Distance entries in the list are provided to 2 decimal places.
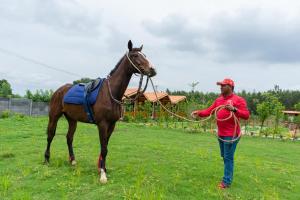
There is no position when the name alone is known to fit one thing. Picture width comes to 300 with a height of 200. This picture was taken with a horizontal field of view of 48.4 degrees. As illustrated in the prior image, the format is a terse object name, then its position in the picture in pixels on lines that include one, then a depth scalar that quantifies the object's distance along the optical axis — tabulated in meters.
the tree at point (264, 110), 22.03
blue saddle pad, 6.54
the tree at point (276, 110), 22.00
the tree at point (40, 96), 33.03
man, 5.59
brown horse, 6.16
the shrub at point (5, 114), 22.88
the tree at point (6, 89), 46.21
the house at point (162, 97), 40.74
